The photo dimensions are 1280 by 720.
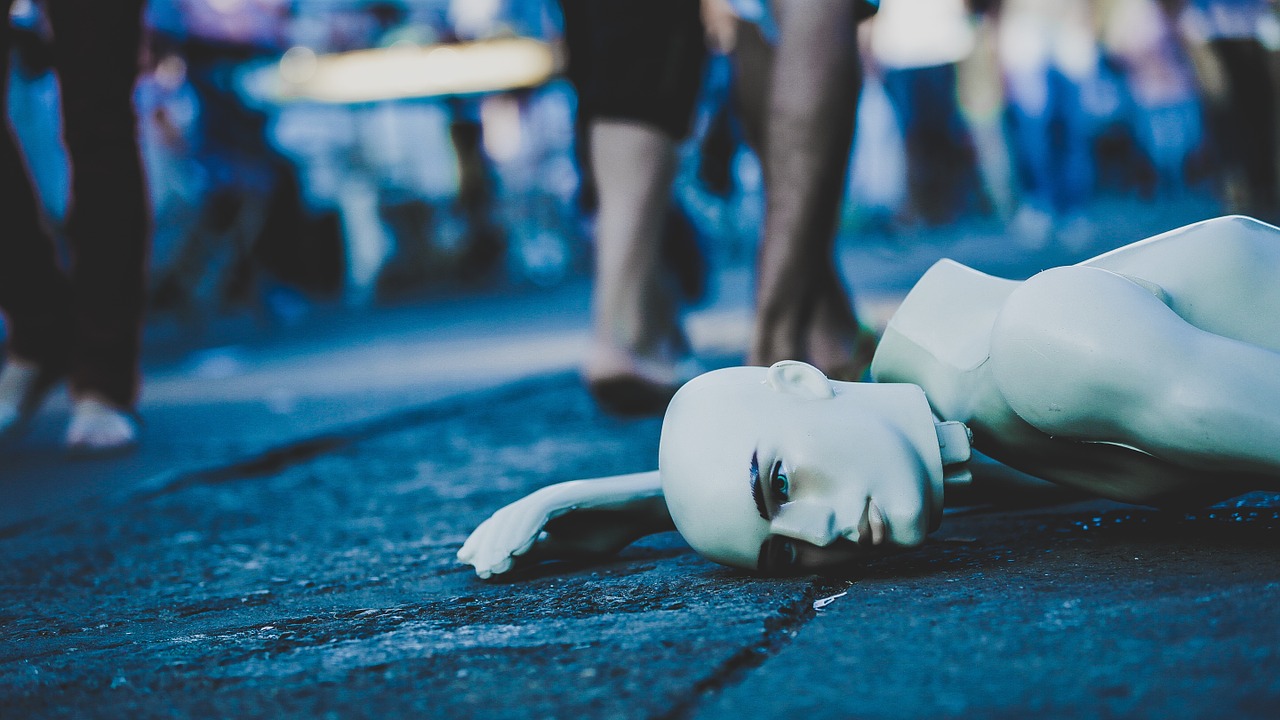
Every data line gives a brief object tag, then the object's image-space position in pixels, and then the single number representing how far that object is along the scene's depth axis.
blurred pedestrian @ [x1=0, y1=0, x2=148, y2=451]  3.02
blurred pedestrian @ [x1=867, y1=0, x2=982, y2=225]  13.47
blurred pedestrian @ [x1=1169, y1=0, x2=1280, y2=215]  7.05
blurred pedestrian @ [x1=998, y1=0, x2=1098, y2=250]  8.44
